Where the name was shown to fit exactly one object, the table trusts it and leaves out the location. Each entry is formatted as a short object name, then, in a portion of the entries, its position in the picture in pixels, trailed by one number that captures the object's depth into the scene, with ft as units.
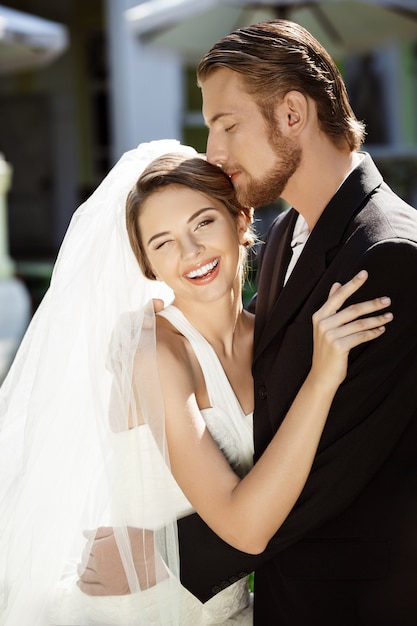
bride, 6.92
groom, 6.50
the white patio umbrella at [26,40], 20.25
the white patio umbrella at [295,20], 20.18
